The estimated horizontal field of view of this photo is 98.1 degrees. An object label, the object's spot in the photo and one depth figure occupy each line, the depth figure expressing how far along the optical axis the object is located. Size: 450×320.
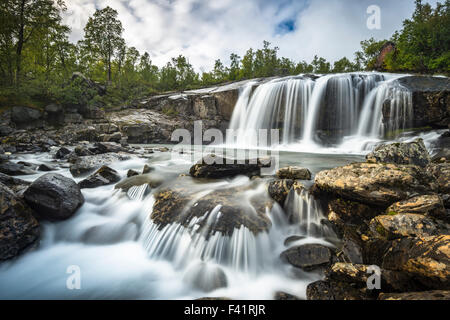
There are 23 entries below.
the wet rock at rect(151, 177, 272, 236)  3.32
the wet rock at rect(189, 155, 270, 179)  5.41
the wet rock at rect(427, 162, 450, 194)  3.07
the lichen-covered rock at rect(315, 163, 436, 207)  2.88
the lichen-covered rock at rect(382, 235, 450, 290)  1.65
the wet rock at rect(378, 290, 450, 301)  1.47
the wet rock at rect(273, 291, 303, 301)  2.33
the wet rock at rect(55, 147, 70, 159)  9.34
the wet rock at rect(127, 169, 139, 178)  6.12
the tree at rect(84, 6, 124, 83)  28.54
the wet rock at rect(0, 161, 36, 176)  6.15
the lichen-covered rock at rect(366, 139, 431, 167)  4.42
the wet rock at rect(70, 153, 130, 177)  6.68
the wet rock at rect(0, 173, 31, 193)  4.45
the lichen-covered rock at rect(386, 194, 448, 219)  2.46
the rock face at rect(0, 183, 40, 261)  2.88
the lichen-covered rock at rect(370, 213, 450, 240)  2.19
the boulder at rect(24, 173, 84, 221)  3.62
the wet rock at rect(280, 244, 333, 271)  2.65
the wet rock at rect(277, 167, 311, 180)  4.53
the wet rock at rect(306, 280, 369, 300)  1.94
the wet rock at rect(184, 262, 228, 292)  2.65
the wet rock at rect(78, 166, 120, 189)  5.31
